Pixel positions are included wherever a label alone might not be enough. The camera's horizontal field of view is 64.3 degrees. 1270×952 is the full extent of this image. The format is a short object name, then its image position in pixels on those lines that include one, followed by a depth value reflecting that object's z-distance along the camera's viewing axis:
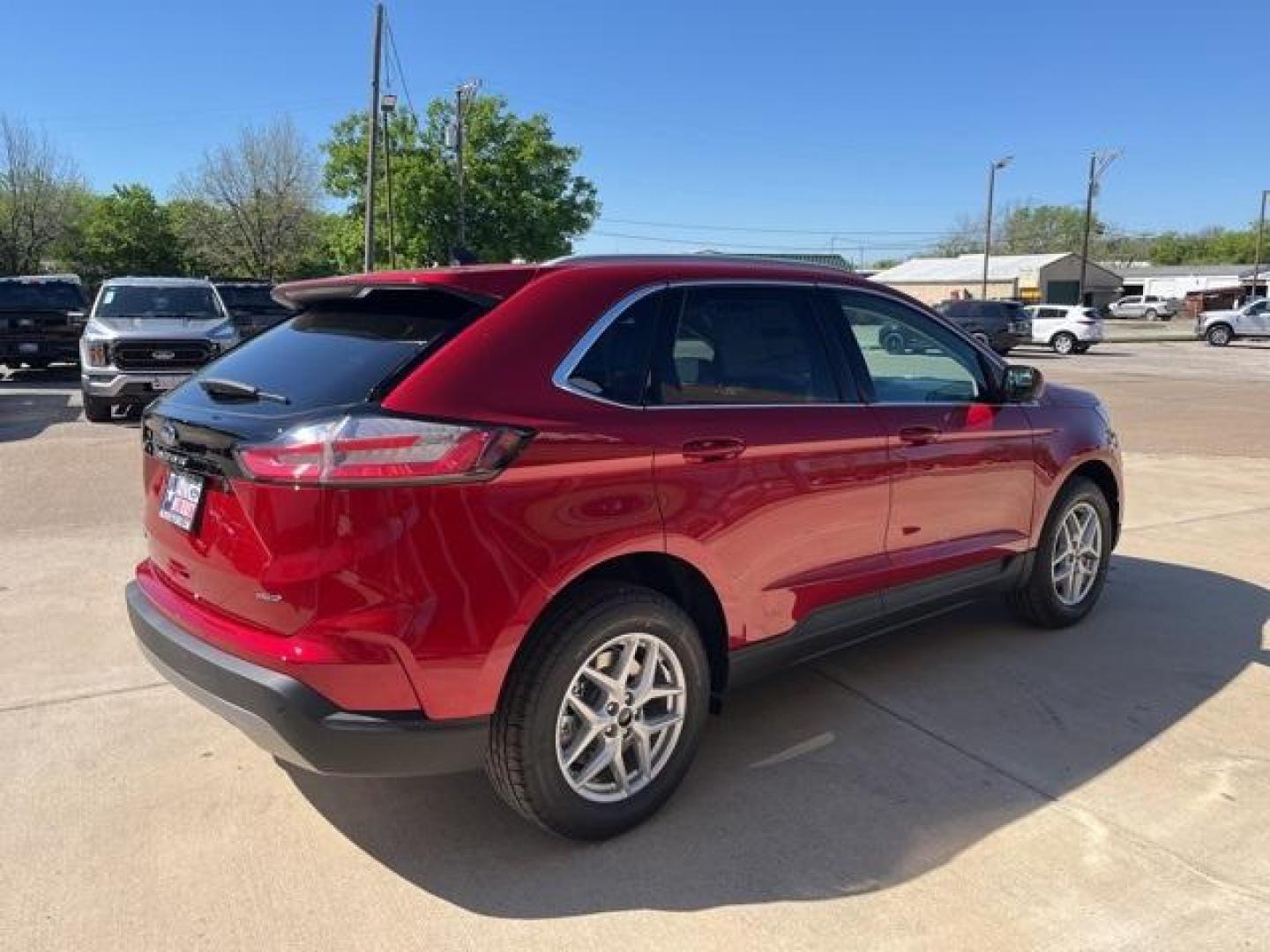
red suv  2.58
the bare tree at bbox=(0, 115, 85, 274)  43.88
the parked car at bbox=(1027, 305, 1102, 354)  34.66
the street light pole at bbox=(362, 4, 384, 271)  27.59
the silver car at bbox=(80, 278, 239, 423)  11.97
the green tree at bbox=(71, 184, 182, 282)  46.69
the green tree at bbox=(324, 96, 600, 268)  41.50
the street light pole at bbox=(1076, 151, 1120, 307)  55.03
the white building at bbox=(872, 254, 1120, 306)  75.38
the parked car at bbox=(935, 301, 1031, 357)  32.69
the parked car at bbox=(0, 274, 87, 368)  17.70
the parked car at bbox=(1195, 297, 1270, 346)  41.34
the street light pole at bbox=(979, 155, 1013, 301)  52.72
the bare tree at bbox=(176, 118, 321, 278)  46.56
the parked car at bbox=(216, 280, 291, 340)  20.72
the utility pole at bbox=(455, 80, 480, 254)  34.20
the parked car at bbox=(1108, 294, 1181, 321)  71.19
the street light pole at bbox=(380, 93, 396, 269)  36.43
